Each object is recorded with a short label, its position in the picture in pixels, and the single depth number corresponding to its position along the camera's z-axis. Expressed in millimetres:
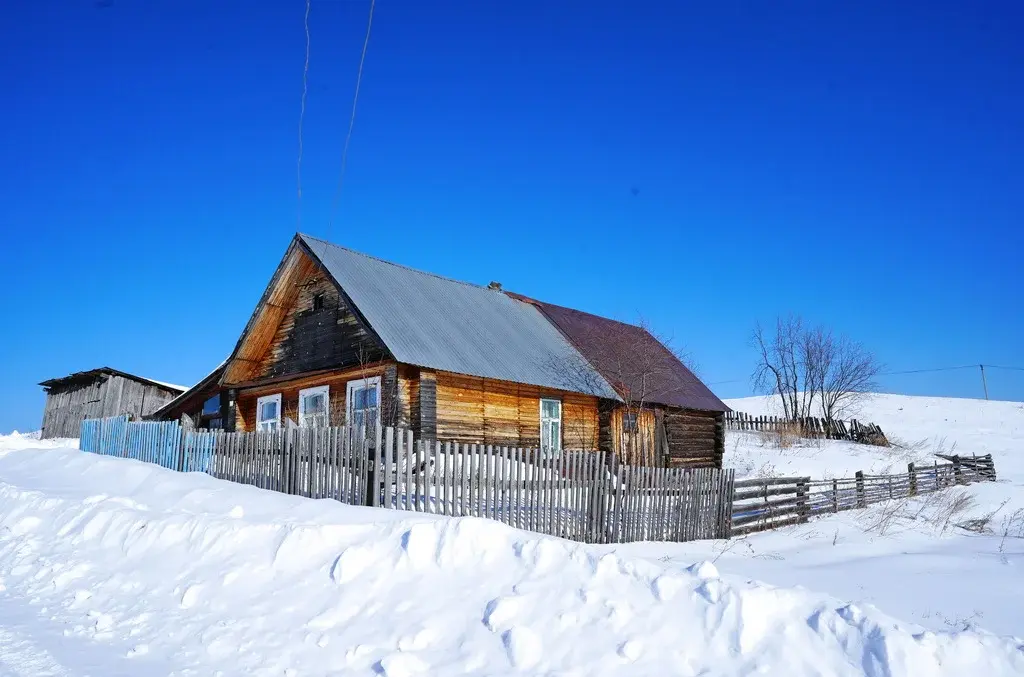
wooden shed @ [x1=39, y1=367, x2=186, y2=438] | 32844
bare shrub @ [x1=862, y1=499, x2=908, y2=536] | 14516
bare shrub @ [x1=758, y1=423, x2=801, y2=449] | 36625
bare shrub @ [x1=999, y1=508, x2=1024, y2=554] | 14016
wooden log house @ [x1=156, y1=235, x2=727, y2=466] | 17938
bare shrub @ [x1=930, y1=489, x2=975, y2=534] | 15630
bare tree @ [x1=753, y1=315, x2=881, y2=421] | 49156
